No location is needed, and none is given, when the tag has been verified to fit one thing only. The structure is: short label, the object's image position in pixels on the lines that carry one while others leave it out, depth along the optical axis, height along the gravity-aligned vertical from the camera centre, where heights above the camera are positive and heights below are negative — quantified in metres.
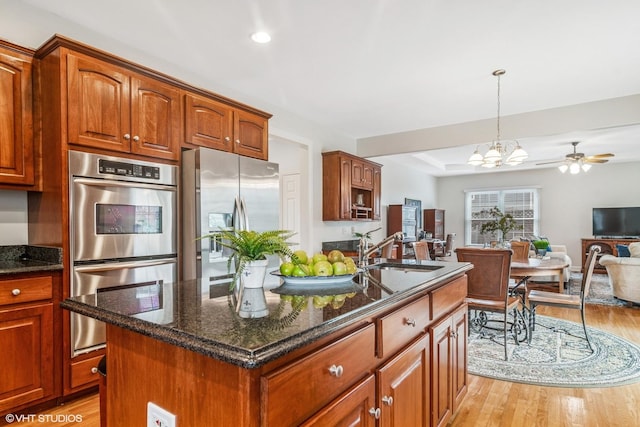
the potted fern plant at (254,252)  1.36 -0.14
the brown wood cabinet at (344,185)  5.16 +0.42
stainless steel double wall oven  2.30 -0.07
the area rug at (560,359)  2.88 -1.27
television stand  8.07 -0.68
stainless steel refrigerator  2.87 +0.11
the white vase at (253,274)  1.41 -0.23
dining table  3.71 -0.56
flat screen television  8.24 -0.21
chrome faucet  2.00 -0.19
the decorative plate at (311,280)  1.55 -0.28
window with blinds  9.57 +0.12
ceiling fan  6.41 +0.93
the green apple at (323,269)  1.57 -0.23
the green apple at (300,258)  1.52 -0.18
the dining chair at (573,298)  3.48 -0.82
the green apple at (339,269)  1.59 -0.23
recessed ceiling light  2.84 +1.38
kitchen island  0.85 -0.39
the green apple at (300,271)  1.56 -0.24
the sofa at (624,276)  4.92 -0.87
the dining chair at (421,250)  4.37 -0.44
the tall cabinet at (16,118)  2.24 +0.60
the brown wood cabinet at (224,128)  3.05 +0.79
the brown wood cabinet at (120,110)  2.32 +0.73
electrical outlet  0.98 -0.55
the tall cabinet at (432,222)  9.18 -0.21
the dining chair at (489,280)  3.25 -0.60
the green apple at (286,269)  1.58 -0.23
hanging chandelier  4.04 +0.62
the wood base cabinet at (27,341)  2.04 -0.71
